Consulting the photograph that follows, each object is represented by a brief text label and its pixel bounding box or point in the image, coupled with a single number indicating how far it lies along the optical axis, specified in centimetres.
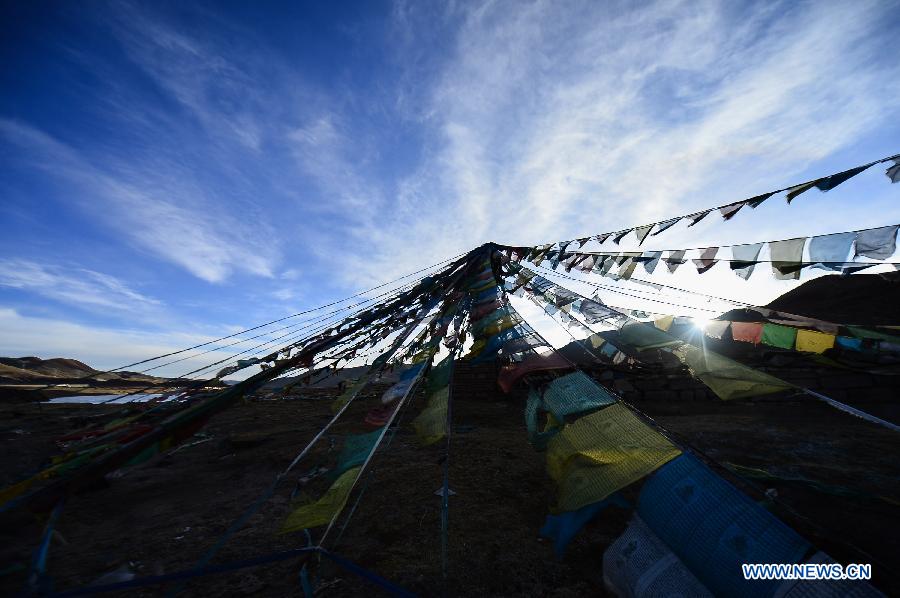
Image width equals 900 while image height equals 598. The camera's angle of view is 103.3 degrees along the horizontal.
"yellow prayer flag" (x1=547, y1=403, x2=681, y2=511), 243
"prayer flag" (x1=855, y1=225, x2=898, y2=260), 429
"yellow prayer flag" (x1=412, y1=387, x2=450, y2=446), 352
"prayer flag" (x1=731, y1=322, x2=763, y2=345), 462
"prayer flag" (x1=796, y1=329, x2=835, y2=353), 396
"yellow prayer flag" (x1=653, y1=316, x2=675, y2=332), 551
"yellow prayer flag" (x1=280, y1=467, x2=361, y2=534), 265
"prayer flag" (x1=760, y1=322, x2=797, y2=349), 425
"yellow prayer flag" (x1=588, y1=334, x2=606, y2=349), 749
